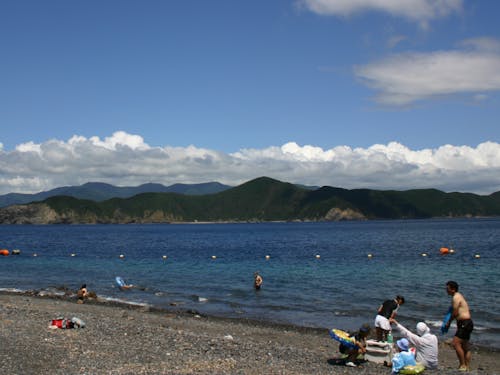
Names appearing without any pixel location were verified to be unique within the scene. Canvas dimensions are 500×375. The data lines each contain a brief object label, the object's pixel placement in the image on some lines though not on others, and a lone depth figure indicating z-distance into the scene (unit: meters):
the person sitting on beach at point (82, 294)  34.84
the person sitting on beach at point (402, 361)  14.59
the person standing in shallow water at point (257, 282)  40.15
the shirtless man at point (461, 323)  15.64
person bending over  18.17
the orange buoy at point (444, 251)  75.44
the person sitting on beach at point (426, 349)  15.85
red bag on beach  20.91
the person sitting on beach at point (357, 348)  15.80
